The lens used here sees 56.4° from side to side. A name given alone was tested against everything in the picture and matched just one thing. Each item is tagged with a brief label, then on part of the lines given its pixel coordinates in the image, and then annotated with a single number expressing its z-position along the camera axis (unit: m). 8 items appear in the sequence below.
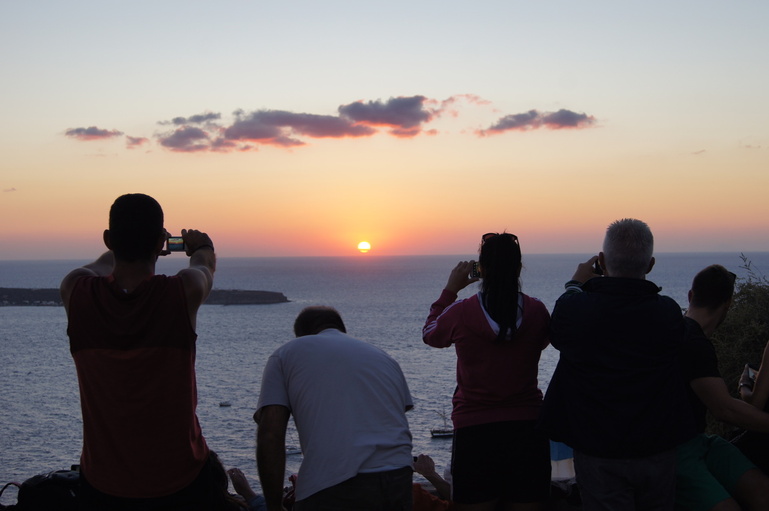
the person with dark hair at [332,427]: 3.50
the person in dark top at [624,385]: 3.83
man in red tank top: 3.17
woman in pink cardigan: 4.18
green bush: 18.75
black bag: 4.23
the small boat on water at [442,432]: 48.09
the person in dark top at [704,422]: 4.11
